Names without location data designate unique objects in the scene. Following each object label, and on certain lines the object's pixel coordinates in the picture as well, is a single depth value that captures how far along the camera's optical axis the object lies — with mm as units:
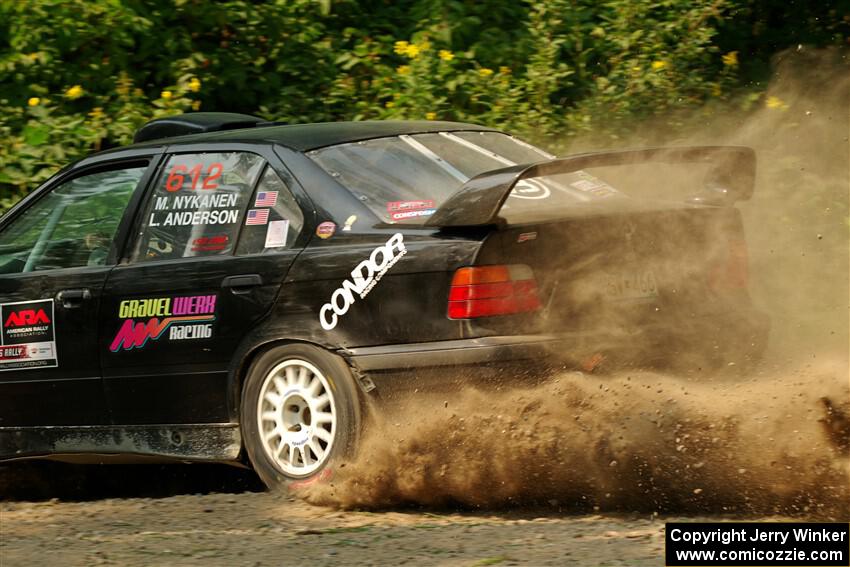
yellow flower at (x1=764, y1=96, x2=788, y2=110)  19031
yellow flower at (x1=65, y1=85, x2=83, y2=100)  19937
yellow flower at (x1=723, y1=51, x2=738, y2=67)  19955
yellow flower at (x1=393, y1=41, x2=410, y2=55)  20516
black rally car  10398
